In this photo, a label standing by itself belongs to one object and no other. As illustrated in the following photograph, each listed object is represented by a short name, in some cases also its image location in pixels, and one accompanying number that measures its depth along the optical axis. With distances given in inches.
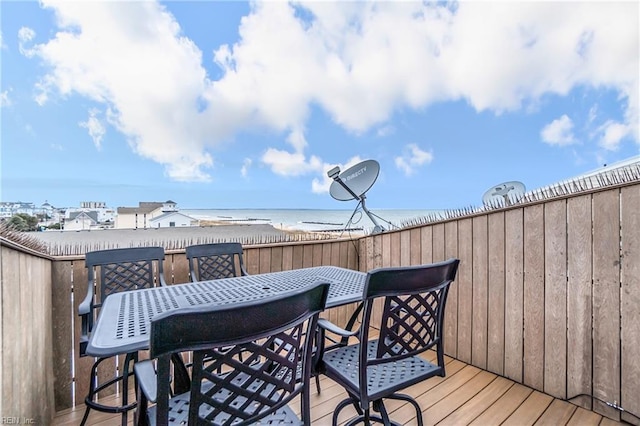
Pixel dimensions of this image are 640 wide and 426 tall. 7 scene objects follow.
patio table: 39.5
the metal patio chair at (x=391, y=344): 47.1
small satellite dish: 84.8
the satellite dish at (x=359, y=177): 136.8
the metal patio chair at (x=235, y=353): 25.7
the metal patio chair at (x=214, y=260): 90.2
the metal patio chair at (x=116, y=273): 71.8
